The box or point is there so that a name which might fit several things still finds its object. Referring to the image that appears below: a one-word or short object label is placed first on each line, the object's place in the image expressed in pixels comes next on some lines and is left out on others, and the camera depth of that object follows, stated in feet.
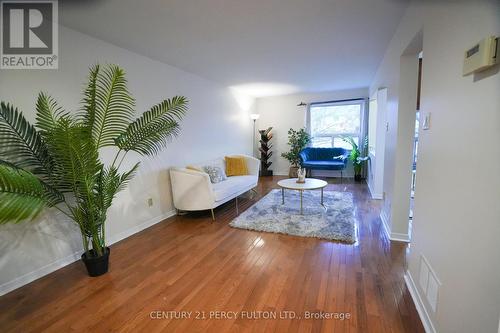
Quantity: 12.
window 19.30
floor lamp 20.42
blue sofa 17.78
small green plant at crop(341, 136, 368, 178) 17.95
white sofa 10.36
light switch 4.86
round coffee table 10.94
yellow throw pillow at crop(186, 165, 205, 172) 11.42
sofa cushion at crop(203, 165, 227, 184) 12.42
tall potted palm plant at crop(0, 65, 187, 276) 5.09
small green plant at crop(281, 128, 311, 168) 19.88
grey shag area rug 9.06
